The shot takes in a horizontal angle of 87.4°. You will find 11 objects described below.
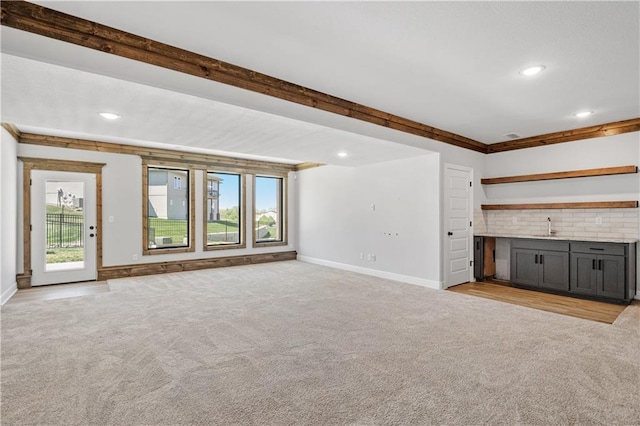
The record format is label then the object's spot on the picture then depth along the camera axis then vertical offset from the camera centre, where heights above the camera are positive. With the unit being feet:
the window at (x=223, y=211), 25.99 +0.10
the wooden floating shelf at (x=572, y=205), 16.11 +0.33
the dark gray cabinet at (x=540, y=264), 16.81 -2.74
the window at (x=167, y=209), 23.61 +0.21
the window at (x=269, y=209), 28.81 +0.27
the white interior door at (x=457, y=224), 19.12 -0.70
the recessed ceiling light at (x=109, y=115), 12.30 +3.65
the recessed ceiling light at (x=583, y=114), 14.58 +4.33
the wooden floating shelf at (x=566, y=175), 16.05 +1.98
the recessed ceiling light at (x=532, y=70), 10.07 +4.35
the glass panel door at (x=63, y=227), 19.33 -0.88
